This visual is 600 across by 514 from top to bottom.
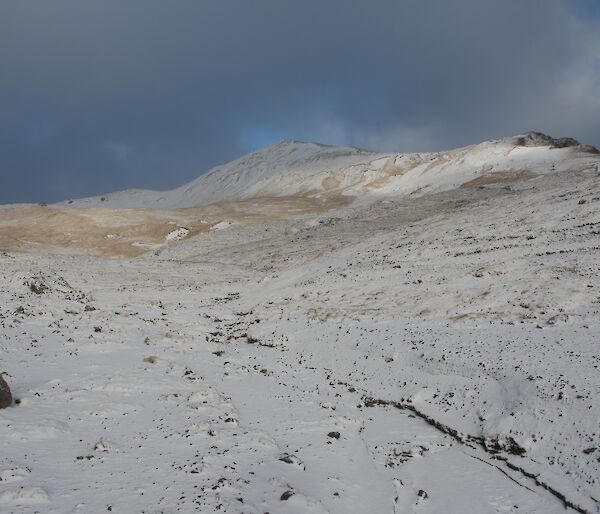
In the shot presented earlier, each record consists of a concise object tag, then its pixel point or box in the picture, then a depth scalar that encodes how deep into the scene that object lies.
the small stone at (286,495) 12.43
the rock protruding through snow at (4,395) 15.78
